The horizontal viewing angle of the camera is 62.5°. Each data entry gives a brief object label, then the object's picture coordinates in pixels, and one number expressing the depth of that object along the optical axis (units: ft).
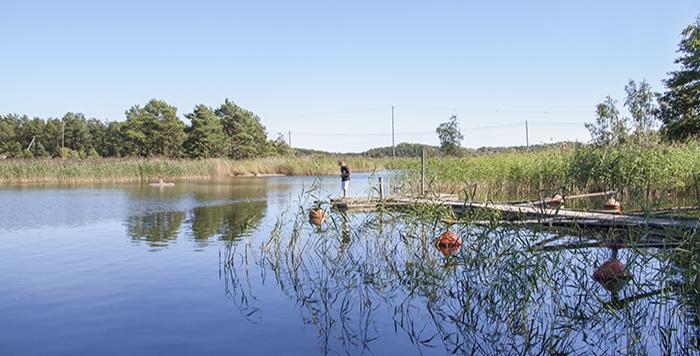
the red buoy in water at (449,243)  34.54
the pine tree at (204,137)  187.52
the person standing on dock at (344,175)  63.52
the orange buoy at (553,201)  49.22
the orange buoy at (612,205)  46.33
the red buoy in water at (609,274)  25.21
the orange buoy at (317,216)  43.11
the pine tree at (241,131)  203.51
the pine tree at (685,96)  111.75
